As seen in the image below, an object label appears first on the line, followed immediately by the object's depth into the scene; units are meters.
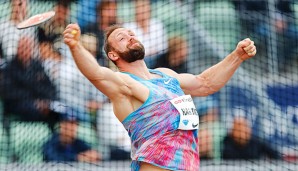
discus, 11.63
